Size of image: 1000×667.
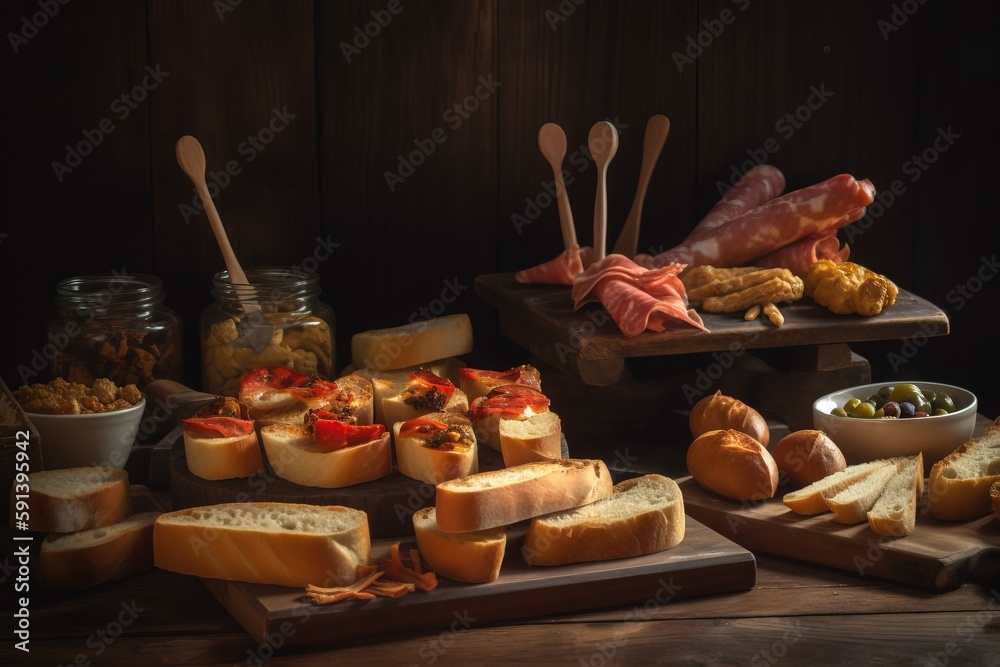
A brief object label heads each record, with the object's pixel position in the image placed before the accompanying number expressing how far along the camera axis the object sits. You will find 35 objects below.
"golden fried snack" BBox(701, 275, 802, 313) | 1.88
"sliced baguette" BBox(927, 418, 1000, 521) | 1.51
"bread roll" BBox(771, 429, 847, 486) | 1.61
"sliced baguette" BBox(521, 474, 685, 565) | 1.38
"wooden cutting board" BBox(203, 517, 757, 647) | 1.25
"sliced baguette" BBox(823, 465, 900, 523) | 1.49
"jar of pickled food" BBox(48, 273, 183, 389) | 1.83
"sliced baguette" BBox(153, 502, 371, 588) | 1.30
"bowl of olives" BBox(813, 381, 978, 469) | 1.70
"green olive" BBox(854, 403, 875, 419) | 1.74
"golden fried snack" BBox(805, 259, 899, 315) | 1.84
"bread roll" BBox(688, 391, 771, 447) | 1.72
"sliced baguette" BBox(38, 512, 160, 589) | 1.38
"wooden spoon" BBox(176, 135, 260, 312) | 1.87
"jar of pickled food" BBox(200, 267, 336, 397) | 1.85
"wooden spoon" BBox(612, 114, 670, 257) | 2.15
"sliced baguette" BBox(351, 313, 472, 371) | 1.91
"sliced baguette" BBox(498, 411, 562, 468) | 1.51
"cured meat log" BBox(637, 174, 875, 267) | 2.00
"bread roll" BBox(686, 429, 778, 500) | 1.57
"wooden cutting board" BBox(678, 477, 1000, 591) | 1.40
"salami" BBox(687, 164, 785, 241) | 2.14
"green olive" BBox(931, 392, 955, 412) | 1.77
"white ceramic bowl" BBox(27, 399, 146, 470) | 1.62
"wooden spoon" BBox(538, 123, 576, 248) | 2.02
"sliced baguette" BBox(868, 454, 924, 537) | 1.44
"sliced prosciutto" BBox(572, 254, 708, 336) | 1.74
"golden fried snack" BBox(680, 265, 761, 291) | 1.96
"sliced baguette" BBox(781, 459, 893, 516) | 1.52
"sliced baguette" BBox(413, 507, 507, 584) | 1.32
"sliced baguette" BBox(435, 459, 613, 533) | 1.34
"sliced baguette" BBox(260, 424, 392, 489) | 1.47
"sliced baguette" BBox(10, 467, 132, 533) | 1.41
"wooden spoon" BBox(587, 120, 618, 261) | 2.00
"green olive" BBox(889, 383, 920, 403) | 1.78
